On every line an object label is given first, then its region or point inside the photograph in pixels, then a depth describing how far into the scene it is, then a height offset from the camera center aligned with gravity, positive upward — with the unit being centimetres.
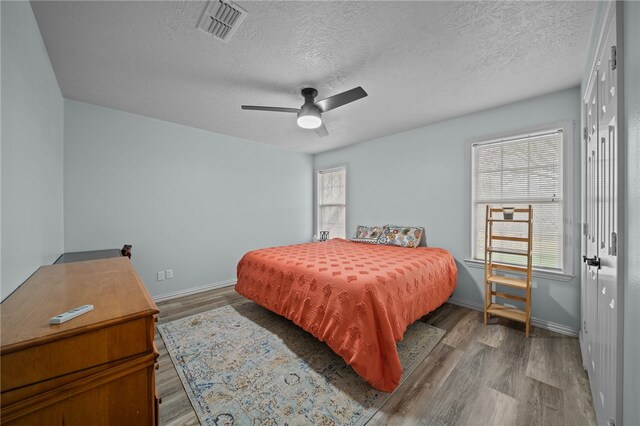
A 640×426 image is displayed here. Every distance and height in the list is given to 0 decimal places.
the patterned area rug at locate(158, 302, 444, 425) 152 -125
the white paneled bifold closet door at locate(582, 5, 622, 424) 107 -14
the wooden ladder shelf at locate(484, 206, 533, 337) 251 -63
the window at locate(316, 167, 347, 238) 495 +24
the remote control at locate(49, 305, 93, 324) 88 -39
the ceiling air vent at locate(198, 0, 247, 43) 149 +127
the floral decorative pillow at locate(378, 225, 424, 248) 353 -36
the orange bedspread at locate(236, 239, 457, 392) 171 -73
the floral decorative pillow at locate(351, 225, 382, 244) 397 -38
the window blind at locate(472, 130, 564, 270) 264 +30
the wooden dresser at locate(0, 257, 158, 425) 76 -52
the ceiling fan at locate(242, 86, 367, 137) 220 +102
